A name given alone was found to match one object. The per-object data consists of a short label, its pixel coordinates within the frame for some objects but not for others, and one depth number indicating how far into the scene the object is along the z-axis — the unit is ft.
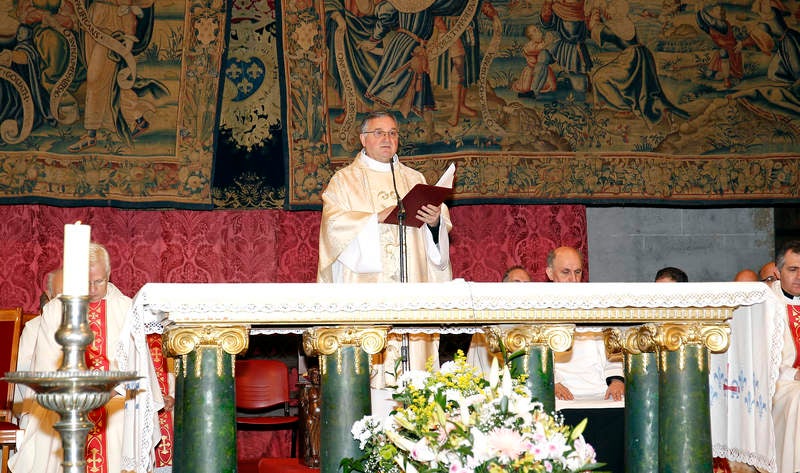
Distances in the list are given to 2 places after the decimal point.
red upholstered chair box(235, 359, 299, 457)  25.84
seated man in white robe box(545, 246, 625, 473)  18.94
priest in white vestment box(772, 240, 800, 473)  18.83
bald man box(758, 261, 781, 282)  24.07
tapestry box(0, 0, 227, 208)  27.07
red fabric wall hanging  27.43
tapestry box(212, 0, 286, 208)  28.81
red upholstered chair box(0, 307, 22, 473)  21.71
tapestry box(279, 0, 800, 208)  28.78
